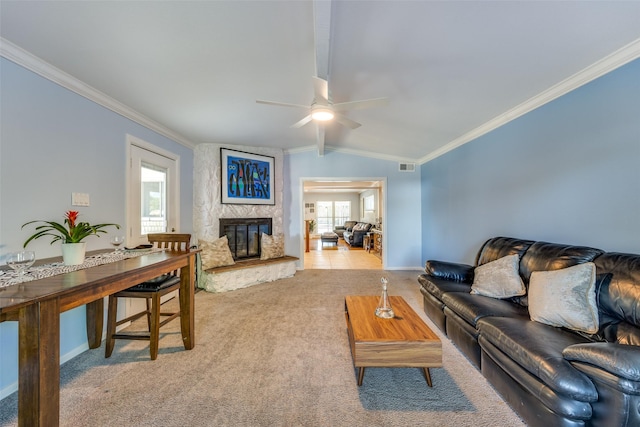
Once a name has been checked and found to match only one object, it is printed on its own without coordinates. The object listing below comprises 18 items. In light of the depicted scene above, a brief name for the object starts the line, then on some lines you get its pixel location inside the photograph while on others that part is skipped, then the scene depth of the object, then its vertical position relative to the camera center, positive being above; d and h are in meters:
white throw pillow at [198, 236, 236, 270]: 4.21 -0.65
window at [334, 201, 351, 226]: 13.42 +0.14
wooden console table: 1.11 -0.51
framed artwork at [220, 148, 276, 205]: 4.71 +0.71
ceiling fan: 2.25 +1.06
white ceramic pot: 1.81 -0.26
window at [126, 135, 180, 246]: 3.08 +0.32
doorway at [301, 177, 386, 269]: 6.18 -0.08
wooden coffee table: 1.70 -0.89
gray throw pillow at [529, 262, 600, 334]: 1.68 -0.60
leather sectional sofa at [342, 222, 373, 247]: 9.09 -0.70
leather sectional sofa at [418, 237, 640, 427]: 1.18 -0.76
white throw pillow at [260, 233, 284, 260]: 4.99 -0.62
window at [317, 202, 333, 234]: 13.42 -0.12
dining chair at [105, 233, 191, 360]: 2.14 -0.80
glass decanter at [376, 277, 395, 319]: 2.10 -0.79
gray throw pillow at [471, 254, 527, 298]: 2.30 -0.62
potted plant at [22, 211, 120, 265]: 1.81 -0.18
